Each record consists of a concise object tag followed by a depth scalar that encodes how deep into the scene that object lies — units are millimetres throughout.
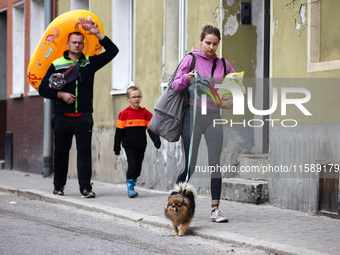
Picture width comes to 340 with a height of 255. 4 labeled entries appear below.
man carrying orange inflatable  10727
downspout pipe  16344
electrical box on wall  11305
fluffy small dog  7391
